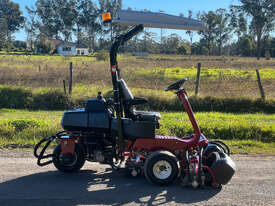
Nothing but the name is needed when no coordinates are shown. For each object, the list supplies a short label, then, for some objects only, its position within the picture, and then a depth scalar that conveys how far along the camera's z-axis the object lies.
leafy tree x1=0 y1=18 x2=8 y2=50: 60.27
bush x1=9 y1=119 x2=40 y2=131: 7.38
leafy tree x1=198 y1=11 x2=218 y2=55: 62.50
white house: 61.81
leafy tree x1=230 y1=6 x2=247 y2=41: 56.99
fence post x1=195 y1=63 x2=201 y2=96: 10.90
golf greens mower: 4.32
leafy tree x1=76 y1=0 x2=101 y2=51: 67.52
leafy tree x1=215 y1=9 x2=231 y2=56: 61.18
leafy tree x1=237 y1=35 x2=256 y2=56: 55.95
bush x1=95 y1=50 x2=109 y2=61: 31.23
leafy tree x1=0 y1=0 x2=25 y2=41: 72.38
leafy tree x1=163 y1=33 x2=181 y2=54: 62.05
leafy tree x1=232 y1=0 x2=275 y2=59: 52.18
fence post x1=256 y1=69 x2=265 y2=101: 10.42
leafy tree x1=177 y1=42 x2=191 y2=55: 57.88
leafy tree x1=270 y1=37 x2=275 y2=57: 55.17
